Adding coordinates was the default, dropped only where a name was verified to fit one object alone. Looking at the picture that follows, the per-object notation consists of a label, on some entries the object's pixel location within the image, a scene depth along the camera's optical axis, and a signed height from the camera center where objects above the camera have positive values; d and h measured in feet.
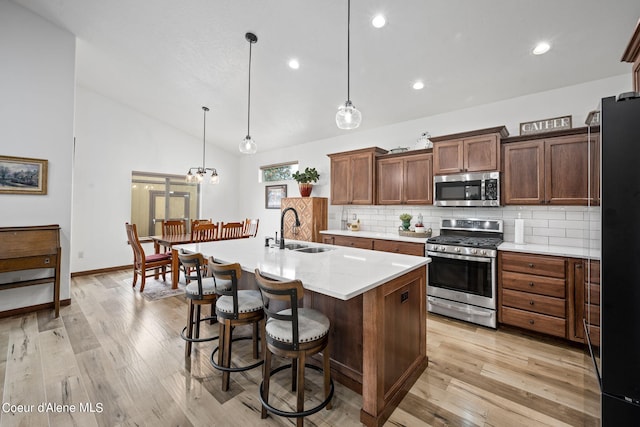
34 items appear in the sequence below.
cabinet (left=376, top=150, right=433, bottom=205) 12.78 +1.95
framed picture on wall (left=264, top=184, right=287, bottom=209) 21.53 +1.76
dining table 14.29 -2.00
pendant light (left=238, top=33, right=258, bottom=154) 10.65 +2.87
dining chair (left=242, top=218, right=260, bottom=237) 19.03 -0.92
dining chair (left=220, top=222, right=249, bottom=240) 17.03 -0.97
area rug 13.44 -3.92
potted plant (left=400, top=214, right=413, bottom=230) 13.82 -0.11
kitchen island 5.38 -2.14
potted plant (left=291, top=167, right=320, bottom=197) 17.75 +2.45
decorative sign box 9.84 +3.52
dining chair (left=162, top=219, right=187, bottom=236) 17.02 -0.79
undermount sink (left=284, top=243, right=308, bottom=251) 10.01 -1.08
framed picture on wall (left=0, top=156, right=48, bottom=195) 11.09 +1.60
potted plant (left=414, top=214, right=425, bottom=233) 13.16 -0.44
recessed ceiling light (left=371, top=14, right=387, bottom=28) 8.59 +6.27
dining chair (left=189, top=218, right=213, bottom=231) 18.11 -0.44
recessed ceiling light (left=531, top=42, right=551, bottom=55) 8.53 +5.42
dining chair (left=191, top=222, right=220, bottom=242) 15.54 -1.00
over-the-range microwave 10.72 +1.21
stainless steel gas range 9.92 -2.08
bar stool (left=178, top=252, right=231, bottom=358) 7.16 -2.02
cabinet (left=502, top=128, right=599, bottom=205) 9.18 +1.80
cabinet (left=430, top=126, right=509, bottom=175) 10.67 +2.78
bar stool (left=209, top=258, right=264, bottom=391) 6.13 -2.25
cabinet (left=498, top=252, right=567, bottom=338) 8.75 -2.46
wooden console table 10.36 -1.49
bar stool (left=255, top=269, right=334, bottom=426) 5.00 -2.35
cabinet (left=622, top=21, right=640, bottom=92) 5.24 +3.37
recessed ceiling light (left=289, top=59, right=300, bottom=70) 11.52 +6.53
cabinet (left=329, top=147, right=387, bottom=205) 14.71 +2.30
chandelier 16.55 +2.42
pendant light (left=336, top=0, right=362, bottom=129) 7.39 +2.75
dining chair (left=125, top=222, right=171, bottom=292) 14.04 -2.38
